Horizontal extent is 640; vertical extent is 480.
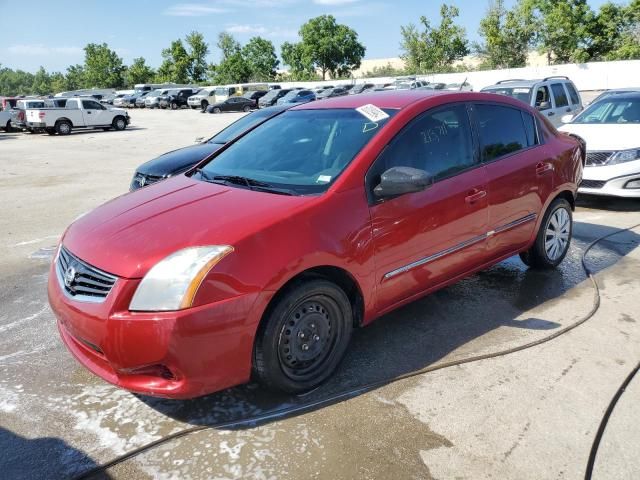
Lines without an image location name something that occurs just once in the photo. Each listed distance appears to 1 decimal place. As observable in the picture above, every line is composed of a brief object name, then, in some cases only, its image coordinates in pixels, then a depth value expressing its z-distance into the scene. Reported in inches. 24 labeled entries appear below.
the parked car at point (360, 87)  1350.3
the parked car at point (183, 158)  297.0
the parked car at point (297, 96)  1335.6
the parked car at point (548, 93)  440.1
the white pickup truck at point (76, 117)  980.6
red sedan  109.2
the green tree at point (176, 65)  3225.1
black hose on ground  107.3
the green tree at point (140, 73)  3395.7
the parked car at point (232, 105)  1526.8
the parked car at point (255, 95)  1589.1
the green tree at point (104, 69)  3516.2
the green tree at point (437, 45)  2397.9
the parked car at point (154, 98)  1889.8
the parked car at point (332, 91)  1427.2
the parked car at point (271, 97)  1478.8
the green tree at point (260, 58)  3253.0
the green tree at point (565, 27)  1866.4
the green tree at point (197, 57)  3277.6
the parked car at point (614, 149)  294.8
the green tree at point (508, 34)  2074.3
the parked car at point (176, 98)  1831.9
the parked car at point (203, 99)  1700.3
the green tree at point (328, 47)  3000.7
